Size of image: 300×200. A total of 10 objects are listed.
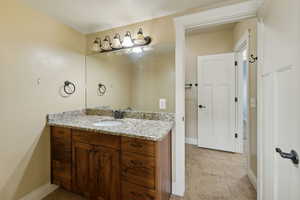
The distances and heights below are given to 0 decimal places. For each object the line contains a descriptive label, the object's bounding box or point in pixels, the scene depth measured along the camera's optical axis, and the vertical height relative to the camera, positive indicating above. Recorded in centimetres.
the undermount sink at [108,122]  186 -32
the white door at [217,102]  292 -7
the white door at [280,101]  76 -2
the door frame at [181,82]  161 +21
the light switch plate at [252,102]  191 -5
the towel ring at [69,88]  206 +17
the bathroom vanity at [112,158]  129 -63
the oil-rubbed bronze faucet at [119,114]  209 -22
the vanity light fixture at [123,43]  190 +82
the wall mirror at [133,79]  192 +31
